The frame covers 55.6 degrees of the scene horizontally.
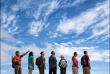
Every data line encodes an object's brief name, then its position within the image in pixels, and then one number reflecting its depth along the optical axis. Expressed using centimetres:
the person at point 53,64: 929
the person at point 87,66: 911
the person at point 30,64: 898
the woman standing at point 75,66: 920
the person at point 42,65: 947
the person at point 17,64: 857
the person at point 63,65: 954
